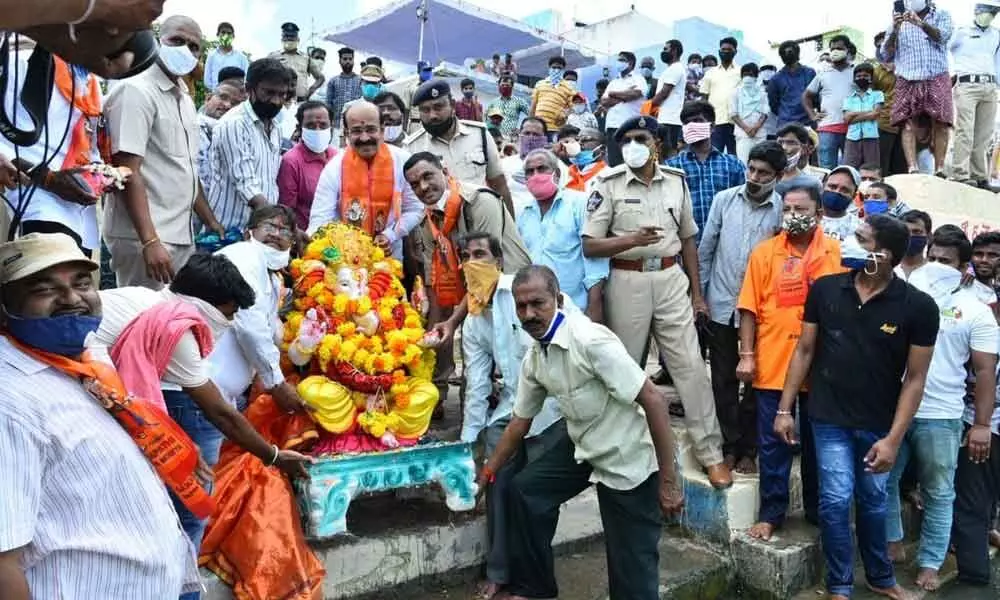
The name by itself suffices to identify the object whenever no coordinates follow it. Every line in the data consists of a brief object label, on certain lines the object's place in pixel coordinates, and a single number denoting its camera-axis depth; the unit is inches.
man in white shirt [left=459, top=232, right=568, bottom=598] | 172.6
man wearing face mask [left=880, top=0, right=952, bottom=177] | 366.6
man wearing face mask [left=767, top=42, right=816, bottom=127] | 407.5
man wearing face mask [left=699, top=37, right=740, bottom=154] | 429.4
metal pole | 612.1
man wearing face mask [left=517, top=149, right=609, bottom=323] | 205.9
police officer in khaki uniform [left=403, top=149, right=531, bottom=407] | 198.8
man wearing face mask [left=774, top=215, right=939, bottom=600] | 172.6
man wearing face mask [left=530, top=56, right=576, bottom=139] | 474.6
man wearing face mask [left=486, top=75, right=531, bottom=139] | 493.7
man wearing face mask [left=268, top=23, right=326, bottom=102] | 408.8
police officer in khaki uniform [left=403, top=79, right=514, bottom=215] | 227.8
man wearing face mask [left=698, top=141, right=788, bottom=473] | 209.2
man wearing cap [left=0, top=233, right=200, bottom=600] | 75.6
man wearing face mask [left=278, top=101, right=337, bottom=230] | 213.2
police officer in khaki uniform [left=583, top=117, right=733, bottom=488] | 201.9
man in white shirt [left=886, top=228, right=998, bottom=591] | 197.9
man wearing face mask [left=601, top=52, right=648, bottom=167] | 368.9
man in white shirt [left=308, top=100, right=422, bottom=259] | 202.8
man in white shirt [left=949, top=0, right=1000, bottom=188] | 395.2
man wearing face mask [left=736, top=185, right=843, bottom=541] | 195.2
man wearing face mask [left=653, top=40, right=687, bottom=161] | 391.9
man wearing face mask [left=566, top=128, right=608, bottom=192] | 298.5
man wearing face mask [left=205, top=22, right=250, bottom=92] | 381.4
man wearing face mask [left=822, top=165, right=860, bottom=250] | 217.5
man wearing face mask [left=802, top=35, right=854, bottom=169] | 392.2
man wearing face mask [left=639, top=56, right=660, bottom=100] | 489.9
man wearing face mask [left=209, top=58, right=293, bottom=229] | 196.1
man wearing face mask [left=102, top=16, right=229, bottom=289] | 159.0
